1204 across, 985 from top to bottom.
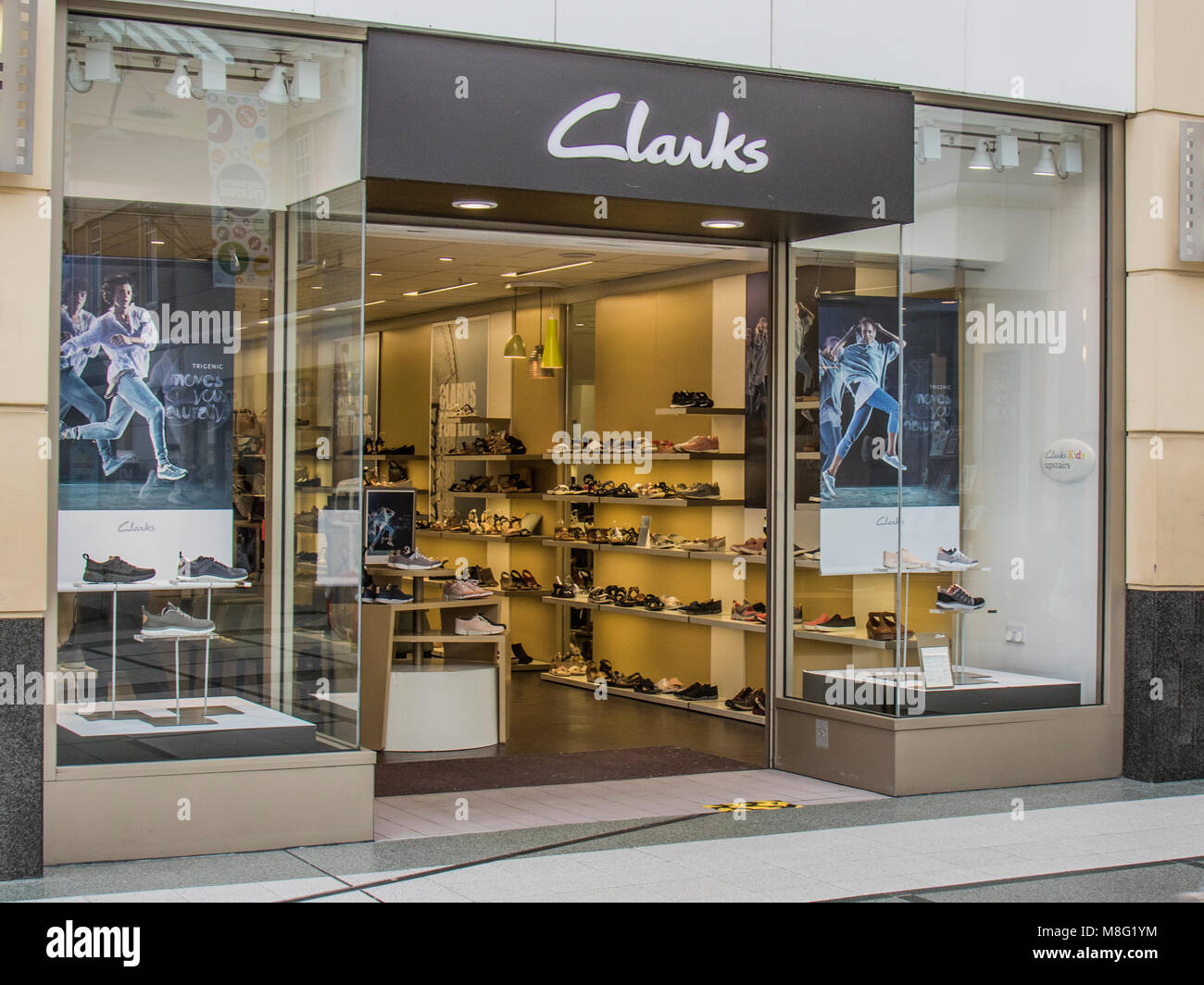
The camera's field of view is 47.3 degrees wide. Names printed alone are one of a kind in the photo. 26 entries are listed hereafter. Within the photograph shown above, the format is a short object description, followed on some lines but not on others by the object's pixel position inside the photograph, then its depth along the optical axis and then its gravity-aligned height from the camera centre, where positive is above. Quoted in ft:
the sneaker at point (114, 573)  18.28 -1.23
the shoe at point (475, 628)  28.76 -3.02
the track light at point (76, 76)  17.74 +5.25
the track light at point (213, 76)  18.76 +5.57
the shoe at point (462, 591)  29.30 -2.29
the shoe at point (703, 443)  33.32 +1.00
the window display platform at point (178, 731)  17.62 -3.31
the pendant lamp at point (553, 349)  38.04 +3.73
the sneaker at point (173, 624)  18.90 -1.97
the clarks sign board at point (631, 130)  18.80 +5.20
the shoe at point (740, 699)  30.96 -4.88
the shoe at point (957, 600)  23.76 -2.00
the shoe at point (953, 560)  24.07 -1.31
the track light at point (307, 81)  19.12 +5.61
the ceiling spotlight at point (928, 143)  23.30 +5.84
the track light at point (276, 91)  19.20 +5.49
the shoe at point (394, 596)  27.58 -2.29
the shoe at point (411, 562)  29.09 -1.67
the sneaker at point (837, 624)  23.78 -2.42
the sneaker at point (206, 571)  19.27 -1.26
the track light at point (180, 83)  18.67 +5.43
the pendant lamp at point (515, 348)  39.01 +3.86
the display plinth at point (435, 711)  26.89 -4.49
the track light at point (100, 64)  17.89 +5.48
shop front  18.37 +0.97
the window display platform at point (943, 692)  22.75 -3.51
